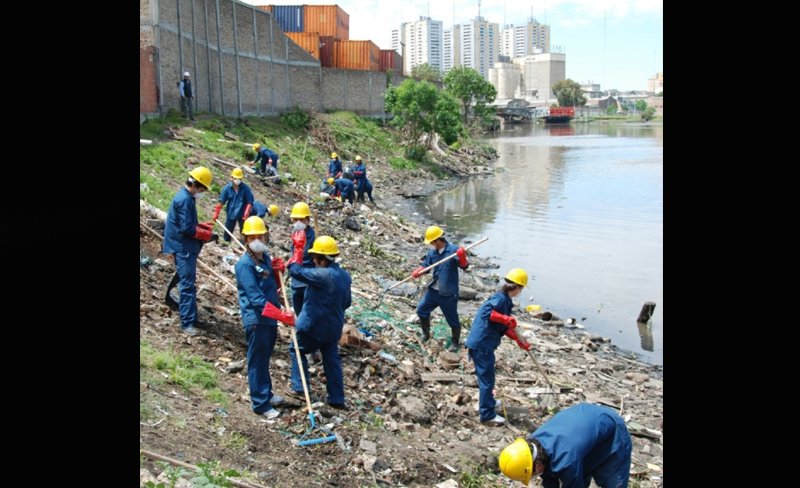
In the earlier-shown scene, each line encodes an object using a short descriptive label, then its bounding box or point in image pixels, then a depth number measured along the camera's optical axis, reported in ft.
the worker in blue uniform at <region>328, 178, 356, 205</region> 66.90
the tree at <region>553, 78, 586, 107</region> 405.39
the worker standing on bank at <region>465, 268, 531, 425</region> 24.44
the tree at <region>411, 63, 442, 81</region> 228.47
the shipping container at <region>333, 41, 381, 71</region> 136.98
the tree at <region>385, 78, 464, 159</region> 107.65
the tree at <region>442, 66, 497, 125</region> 169.27
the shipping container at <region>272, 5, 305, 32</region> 143.23
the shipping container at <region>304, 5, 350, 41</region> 140.56
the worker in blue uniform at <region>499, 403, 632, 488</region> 15.55
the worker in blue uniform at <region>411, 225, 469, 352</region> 31.94
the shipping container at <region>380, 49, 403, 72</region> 151.84
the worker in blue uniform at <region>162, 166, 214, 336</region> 25.88
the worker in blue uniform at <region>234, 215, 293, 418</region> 21.57
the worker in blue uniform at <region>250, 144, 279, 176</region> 64.49
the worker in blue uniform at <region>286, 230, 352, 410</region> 22.67
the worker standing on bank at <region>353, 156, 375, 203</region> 69.92
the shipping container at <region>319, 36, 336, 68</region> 133.90
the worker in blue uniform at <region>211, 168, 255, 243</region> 39.73
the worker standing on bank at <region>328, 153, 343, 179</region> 70.54
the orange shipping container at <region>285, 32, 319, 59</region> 127.65
